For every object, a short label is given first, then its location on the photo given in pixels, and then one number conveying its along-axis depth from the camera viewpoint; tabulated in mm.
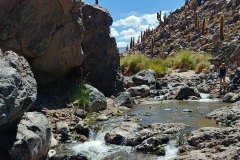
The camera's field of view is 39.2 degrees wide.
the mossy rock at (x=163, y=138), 7648
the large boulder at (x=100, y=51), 14070
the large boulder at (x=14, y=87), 4789
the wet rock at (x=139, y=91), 15188
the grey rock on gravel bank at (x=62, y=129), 8430
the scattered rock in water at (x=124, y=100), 12425
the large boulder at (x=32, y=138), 5347
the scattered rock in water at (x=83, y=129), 8734
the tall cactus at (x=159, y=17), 54662
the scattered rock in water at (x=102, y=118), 10070
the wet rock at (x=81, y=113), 10194
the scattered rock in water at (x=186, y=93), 14539
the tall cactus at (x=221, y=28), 27644
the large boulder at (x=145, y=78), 17141
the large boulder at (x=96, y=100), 11208
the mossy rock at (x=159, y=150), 7145
